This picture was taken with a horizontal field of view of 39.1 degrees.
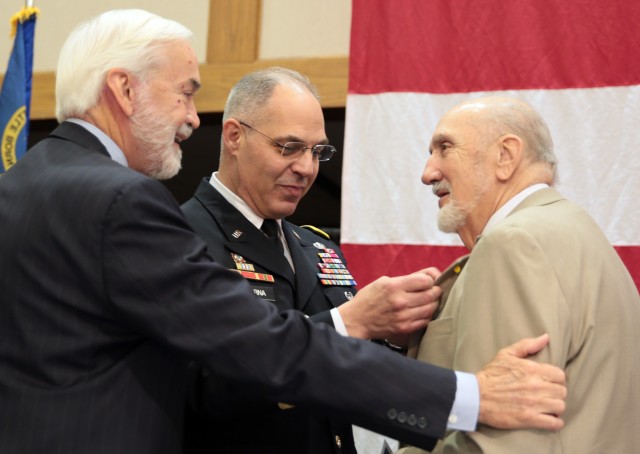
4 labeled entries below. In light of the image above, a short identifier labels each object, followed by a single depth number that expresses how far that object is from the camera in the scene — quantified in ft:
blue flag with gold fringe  13.17
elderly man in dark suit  5.26
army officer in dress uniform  6.98
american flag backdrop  11.00
